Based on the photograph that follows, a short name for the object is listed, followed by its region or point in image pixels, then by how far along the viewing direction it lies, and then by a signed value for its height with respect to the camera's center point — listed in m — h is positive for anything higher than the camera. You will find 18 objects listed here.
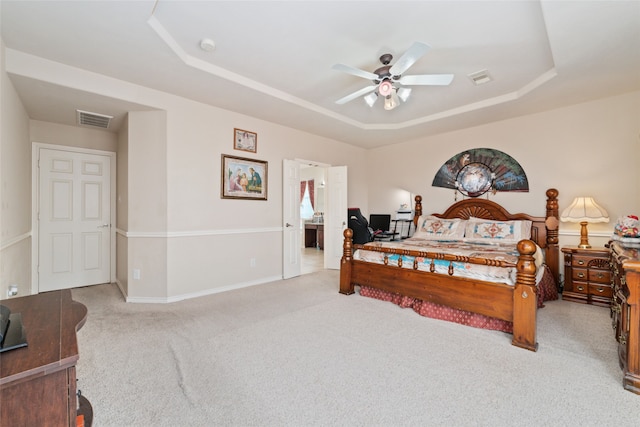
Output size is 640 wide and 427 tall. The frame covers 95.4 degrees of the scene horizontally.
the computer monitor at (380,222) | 5.95 -0.23
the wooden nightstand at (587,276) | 3.44 -0.76
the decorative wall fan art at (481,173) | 4.52 +0.64
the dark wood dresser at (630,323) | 1.84 -0.71
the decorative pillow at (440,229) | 4.39 -0.27
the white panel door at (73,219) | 4.13 -0.19
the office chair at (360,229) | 5.38 -0.35
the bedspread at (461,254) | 2.73 -0.52
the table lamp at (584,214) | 3.60 +0.00
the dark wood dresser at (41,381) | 0.79 -0.50
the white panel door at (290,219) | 4.82 -0.16
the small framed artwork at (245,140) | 4.25 +1.03
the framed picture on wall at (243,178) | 4.15 +0.46
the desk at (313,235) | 8.39 -0.75
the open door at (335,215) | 5.55 -0.09
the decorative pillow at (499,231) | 3.98 -0.26
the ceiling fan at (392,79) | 2.45 +1.24
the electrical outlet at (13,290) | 2.25 -0.66
